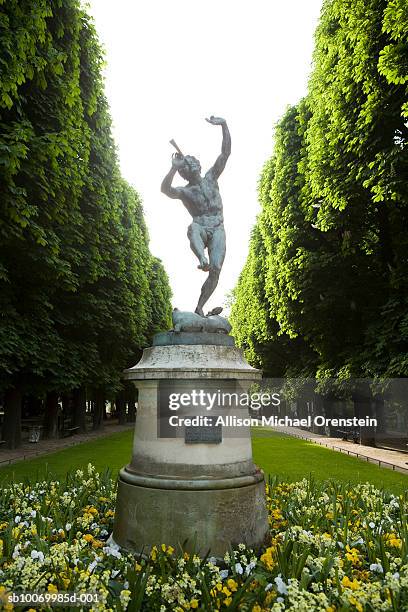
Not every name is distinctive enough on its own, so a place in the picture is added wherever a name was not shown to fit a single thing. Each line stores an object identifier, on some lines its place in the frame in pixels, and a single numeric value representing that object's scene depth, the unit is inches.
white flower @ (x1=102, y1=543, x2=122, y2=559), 197.3
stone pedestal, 201.3
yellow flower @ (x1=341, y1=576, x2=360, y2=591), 153.5
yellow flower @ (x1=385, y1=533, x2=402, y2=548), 201.2
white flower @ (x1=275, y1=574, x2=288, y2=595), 162.5
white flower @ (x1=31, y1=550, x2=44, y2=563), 184.7
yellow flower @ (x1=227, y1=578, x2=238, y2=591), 160.7
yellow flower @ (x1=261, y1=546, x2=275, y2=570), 183.0
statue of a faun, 258.4
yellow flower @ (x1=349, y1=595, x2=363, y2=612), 142.2
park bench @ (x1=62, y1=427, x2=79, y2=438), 899.4
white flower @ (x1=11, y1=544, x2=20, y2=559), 186.5
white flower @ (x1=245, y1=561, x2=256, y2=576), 180.9
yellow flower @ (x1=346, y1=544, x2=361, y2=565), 182.8
